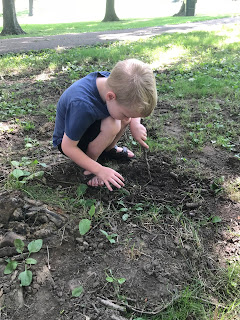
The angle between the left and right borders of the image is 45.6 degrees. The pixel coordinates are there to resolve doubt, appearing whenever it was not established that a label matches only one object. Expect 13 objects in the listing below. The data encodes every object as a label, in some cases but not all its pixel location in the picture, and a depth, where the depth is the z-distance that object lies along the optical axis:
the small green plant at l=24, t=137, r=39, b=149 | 2.80
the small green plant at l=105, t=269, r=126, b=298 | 1.52
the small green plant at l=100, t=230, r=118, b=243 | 1.77
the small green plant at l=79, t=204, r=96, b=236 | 1.75
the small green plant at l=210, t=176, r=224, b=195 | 2.30
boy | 1.75
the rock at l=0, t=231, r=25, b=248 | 1.65
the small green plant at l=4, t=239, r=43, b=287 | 1.48
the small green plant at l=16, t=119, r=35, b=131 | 3.10
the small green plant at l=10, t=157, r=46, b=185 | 2.06
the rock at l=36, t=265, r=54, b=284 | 1.52
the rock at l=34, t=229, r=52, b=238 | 1.73
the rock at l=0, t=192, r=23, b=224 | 1.82
